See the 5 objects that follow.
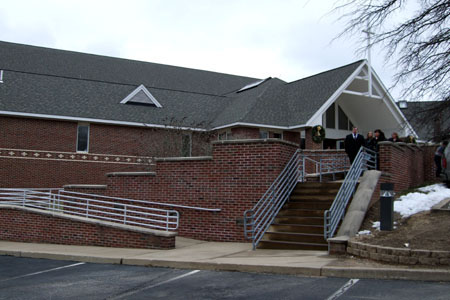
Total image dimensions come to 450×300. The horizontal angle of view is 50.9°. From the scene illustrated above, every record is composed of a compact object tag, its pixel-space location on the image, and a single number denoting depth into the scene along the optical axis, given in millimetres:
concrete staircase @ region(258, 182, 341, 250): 10688
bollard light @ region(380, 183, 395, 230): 9875
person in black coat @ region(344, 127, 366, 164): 13547
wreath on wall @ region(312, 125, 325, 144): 21484
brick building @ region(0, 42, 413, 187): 21781
